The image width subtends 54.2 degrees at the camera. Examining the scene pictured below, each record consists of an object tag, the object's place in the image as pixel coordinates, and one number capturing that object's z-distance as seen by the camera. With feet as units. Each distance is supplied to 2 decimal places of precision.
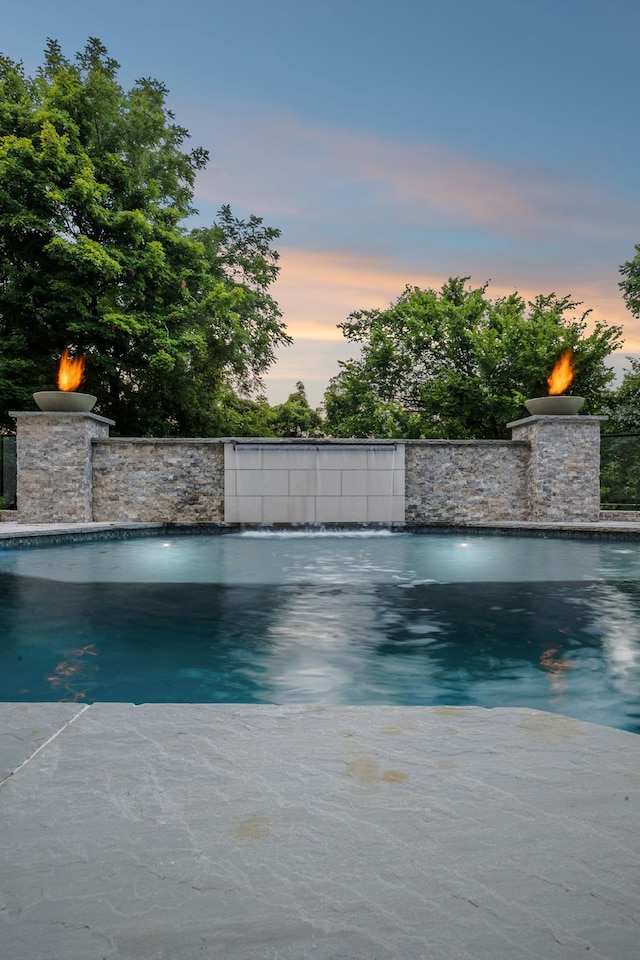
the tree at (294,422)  94.48
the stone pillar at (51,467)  43.11
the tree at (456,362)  65.21
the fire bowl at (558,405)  45.55
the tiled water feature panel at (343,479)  45.88
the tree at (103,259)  52.34
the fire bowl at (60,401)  43.04
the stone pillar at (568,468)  45.88
